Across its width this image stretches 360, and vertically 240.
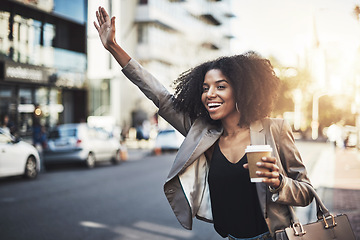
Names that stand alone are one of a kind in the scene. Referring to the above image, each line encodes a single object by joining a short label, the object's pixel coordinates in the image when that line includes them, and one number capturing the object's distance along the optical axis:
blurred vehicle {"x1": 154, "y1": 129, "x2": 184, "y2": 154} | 24.79
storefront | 24.34
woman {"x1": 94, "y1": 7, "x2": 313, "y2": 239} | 2.51
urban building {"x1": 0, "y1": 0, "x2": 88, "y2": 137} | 23.53
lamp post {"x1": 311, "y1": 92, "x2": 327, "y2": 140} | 45.47
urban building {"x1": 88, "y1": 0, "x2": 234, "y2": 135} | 38.72
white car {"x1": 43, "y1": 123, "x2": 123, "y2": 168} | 16.12
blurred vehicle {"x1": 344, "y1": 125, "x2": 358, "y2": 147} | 29.97
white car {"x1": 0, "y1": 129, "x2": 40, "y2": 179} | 12.02
